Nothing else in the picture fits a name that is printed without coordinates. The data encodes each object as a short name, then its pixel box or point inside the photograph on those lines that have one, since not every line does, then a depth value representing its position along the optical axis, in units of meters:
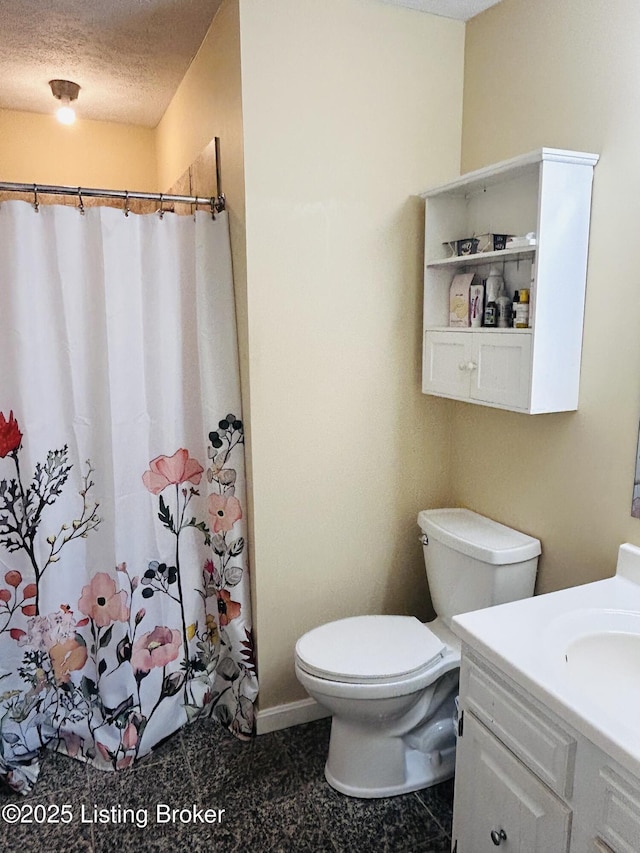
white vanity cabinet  1.05
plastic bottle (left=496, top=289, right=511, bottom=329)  1.82
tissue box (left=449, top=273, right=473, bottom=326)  1.98
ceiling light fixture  2.63
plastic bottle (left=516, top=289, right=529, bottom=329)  1.71
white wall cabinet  1.63
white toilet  1.78
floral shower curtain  1.92
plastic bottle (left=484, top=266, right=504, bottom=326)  1.85
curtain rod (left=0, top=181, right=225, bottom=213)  1.83
